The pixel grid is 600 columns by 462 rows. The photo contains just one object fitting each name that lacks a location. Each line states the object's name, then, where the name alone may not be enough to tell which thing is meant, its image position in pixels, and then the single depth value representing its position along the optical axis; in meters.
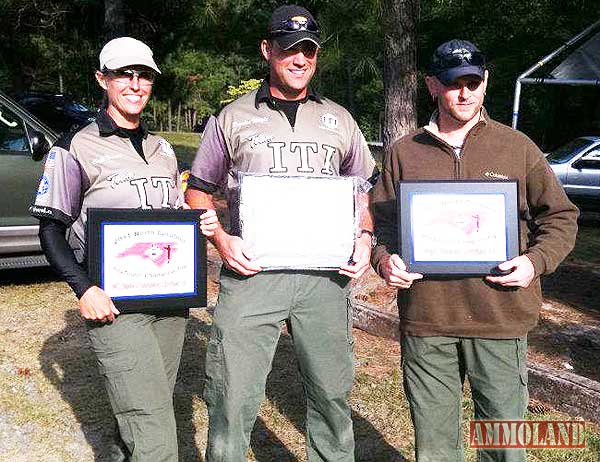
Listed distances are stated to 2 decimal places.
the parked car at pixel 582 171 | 13.30
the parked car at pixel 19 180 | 6.67
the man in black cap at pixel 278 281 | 2.86
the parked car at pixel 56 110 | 15.94
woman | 2.73
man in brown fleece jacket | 2.71
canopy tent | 13.14
